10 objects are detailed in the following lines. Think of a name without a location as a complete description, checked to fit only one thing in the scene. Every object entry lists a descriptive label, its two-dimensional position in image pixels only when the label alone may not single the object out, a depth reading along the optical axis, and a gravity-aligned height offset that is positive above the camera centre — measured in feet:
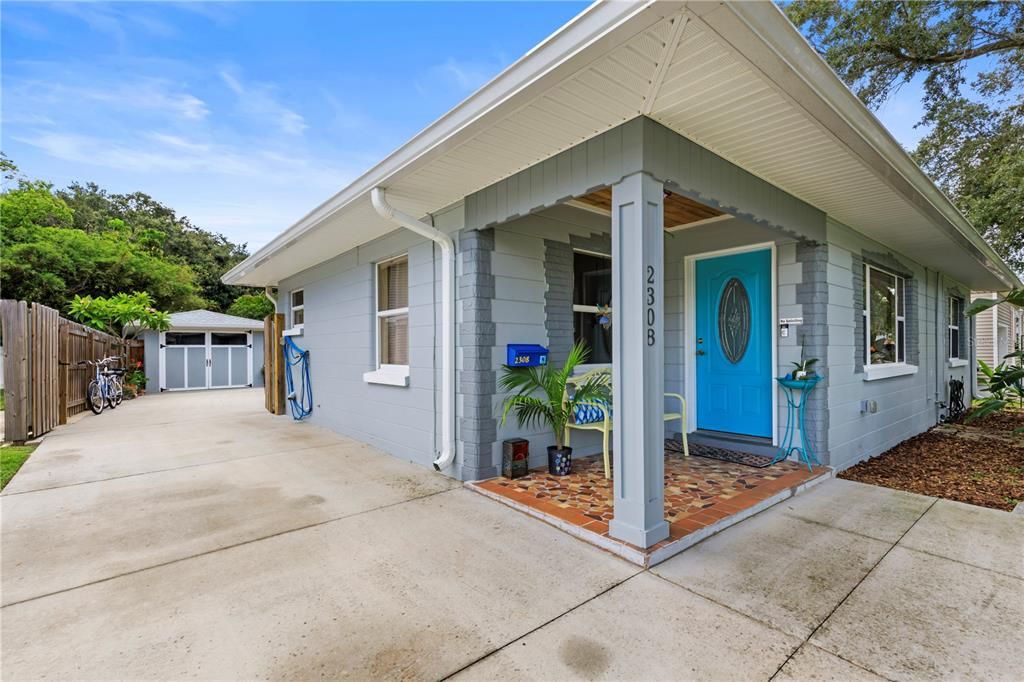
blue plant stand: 13.87 -2.42
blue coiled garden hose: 25.07 -2.77
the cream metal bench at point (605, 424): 13.07 -2.51
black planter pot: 13.34 -3.53
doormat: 14.40 -3.89
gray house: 7.57 +2.90
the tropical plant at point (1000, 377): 14.53 -1.51
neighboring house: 42.98 +0.10
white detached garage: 44.04 -0.88
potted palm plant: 12.89 -1.66
